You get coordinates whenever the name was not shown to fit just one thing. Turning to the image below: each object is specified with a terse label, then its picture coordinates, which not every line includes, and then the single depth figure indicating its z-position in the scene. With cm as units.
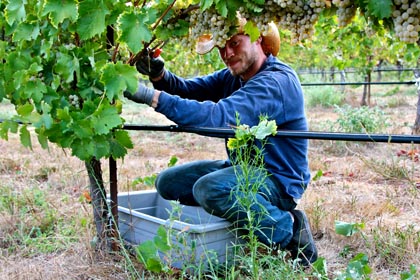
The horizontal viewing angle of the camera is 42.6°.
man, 236
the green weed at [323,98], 1291
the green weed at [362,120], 669
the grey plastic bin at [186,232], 223
